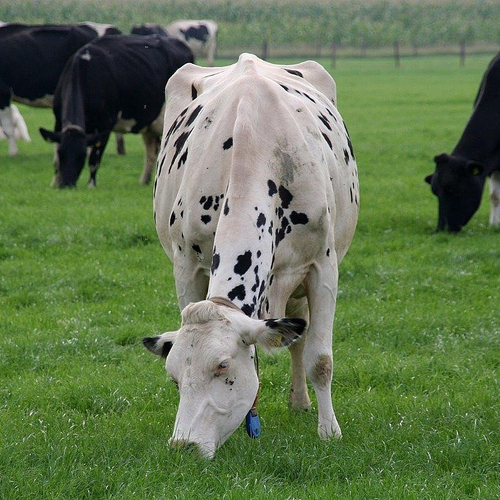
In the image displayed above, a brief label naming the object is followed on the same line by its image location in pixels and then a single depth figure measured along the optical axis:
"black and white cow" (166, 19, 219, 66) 54.72
